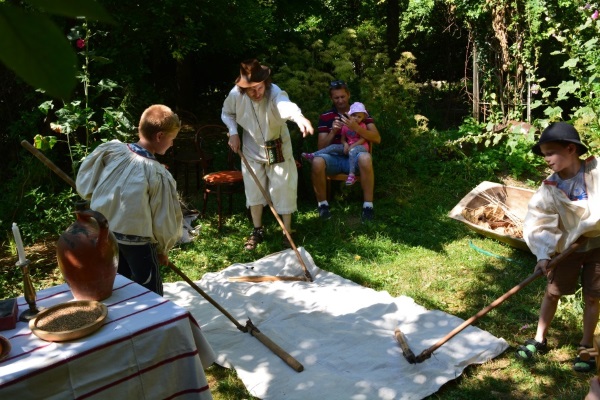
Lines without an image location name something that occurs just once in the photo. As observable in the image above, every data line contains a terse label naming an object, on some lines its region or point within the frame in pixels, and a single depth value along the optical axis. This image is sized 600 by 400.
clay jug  2.51
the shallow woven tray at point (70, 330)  2.18
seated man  6.13
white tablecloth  2.04
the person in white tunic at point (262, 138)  5.27
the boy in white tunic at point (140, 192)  3.13
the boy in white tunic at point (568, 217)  3.23
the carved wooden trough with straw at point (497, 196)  5.49
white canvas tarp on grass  3.43
